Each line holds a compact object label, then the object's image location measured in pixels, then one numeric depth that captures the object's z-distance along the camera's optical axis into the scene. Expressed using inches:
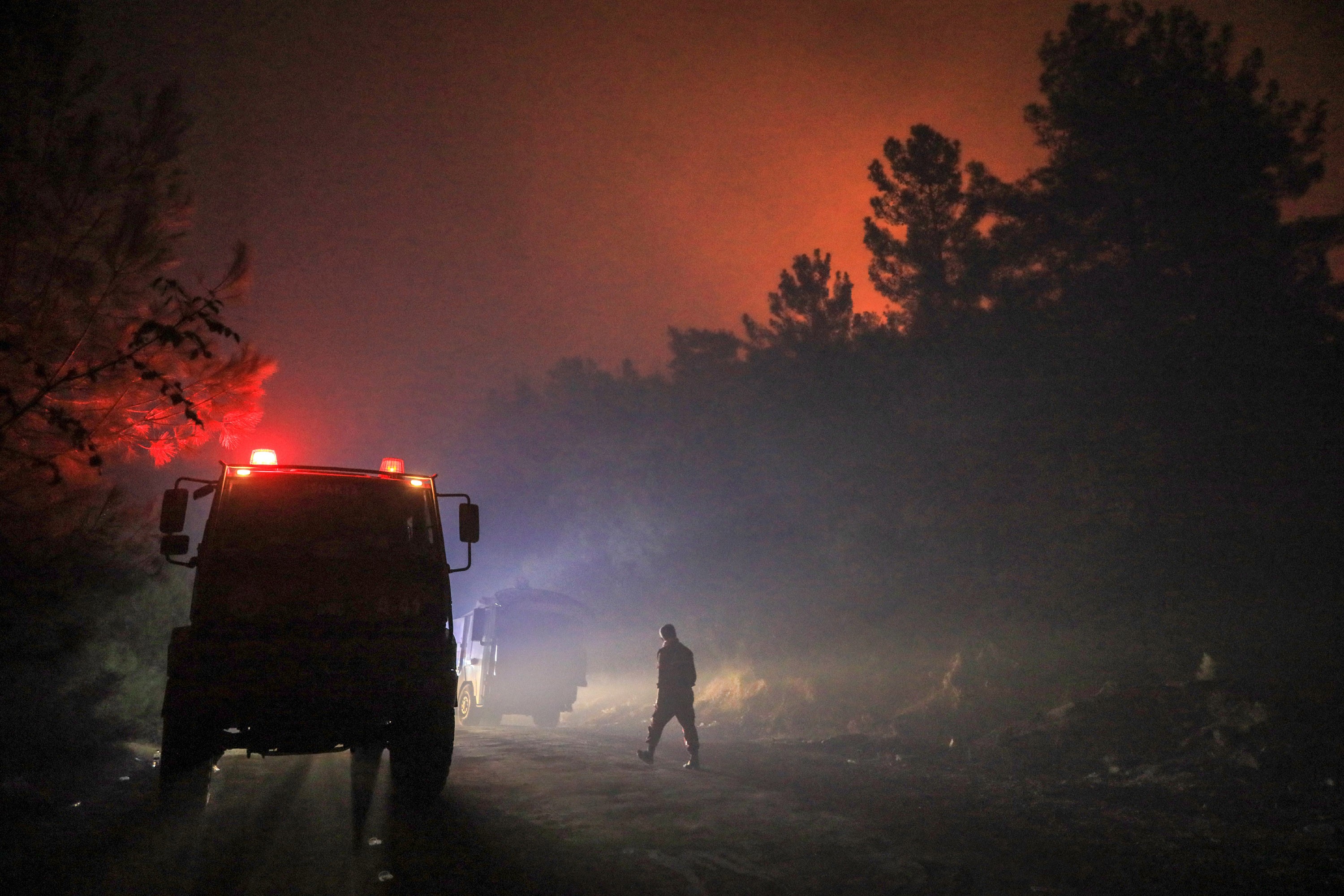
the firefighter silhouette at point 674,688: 468.1
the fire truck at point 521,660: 840.9
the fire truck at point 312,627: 226.2
